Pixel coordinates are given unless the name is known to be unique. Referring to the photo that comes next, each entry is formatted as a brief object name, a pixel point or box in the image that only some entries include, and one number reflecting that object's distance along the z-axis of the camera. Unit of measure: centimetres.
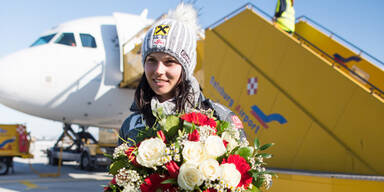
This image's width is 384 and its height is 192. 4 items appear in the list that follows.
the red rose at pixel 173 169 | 111
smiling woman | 170
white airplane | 921
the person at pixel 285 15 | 684
